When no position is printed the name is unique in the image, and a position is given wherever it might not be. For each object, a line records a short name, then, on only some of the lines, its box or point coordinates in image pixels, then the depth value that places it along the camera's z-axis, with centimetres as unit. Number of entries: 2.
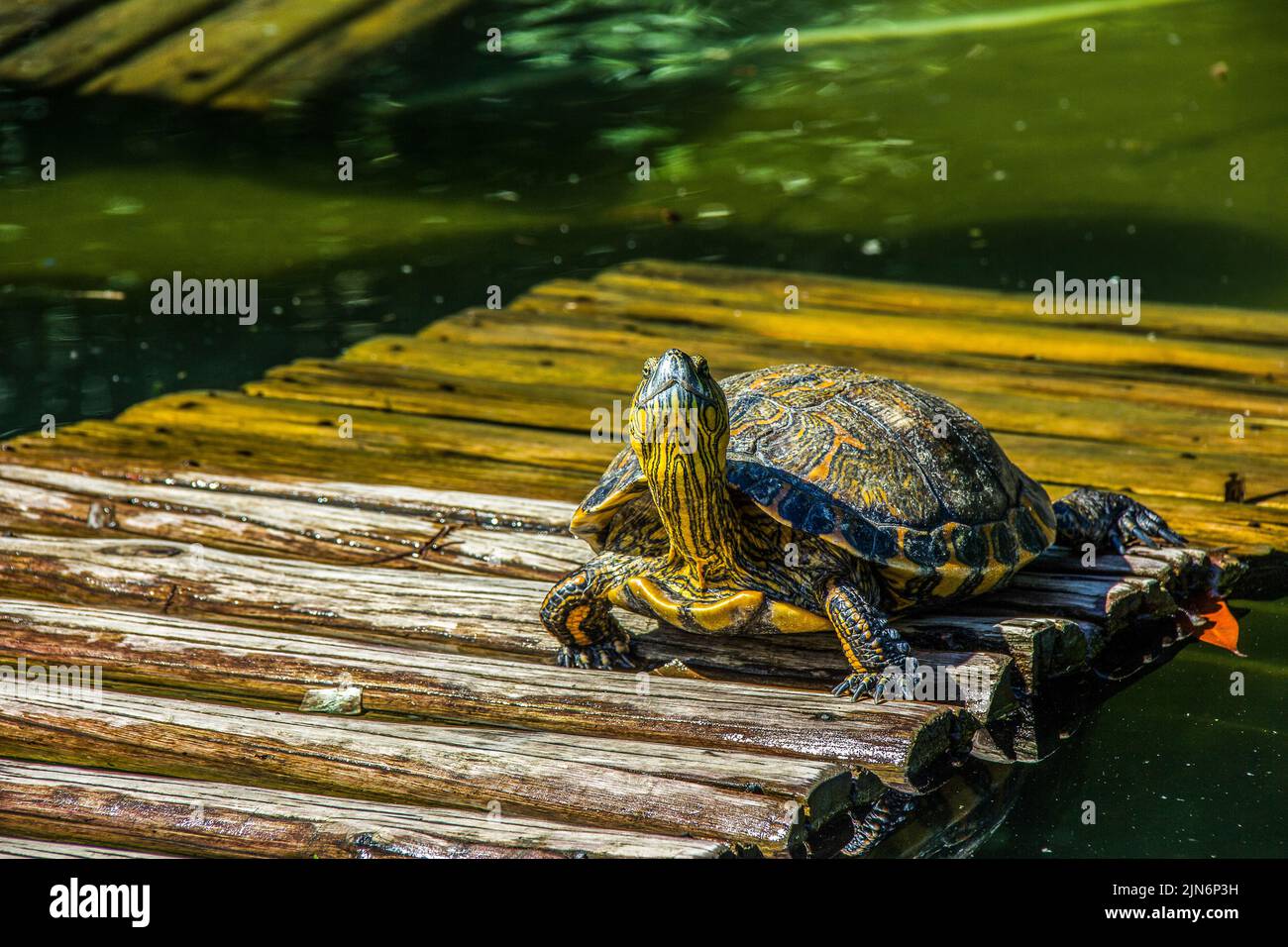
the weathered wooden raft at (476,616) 369
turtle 424
